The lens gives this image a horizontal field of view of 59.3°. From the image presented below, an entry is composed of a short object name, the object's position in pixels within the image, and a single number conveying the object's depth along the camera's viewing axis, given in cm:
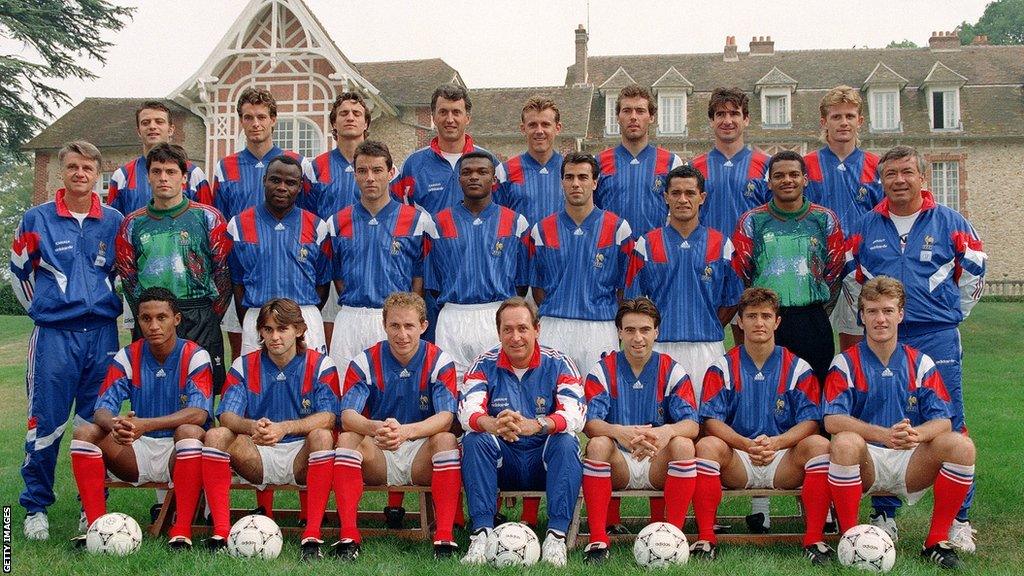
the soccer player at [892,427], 475
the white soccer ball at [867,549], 445
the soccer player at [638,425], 482
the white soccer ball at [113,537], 467
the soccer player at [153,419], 502
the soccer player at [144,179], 640
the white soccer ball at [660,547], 446
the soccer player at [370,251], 590
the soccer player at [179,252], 576
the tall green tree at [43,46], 2506
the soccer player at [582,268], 583
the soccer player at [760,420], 489
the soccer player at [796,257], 565
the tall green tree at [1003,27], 5228
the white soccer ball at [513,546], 446
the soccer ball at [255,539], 459
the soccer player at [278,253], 588
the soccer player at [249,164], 647
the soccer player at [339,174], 664
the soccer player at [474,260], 591
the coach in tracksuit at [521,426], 482
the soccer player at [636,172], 636
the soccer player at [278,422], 492
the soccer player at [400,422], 488
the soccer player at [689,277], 570
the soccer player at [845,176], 620
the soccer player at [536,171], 645
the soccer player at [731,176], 627
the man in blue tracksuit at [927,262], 544
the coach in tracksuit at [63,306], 565
